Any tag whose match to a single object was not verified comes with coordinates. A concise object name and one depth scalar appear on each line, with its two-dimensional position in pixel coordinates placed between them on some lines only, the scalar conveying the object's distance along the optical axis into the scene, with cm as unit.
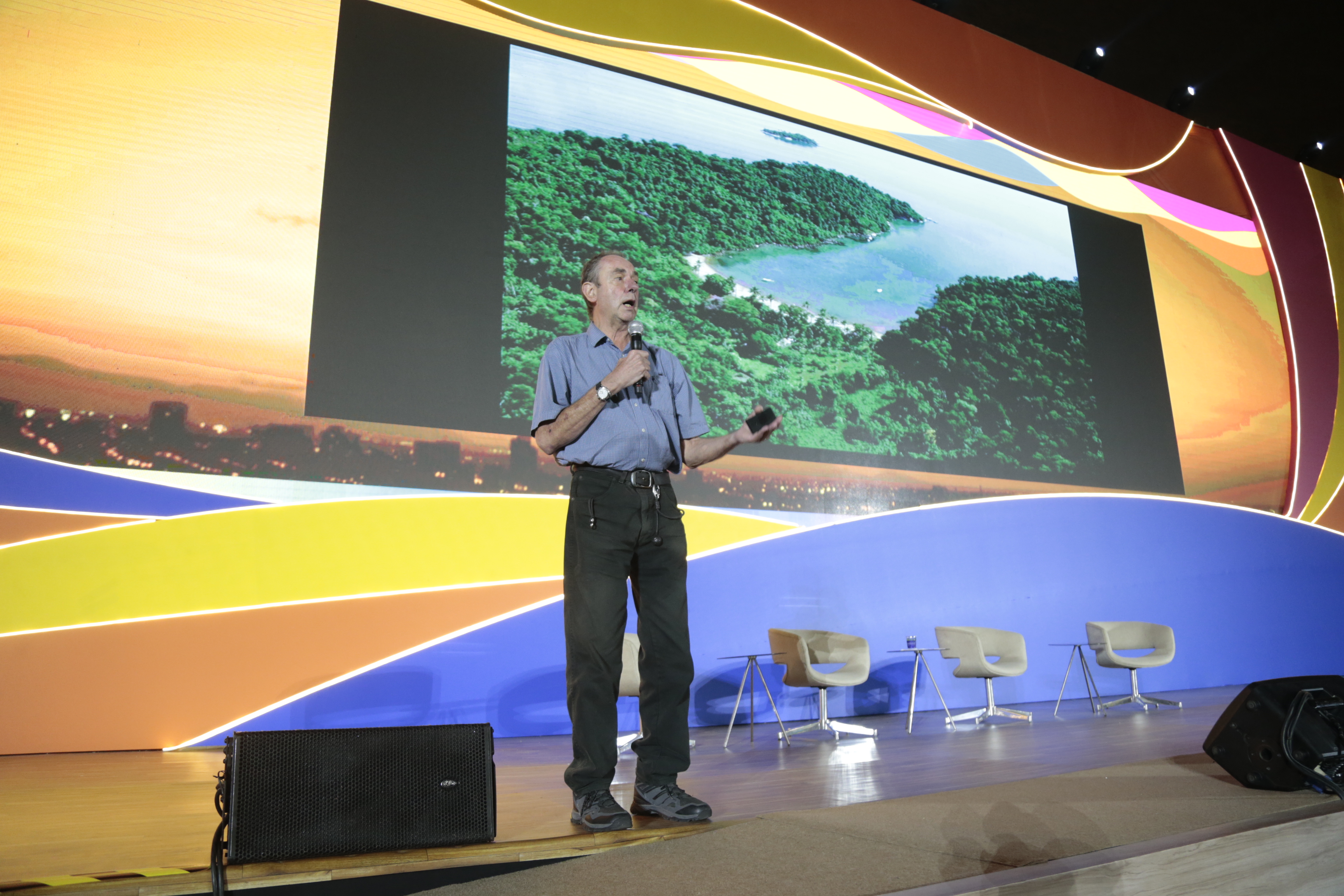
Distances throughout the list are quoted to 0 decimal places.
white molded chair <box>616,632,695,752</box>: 435
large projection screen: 473
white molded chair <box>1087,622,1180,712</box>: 613
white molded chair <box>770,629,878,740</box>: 480
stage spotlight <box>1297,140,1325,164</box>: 881
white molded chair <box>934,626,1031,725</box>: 545
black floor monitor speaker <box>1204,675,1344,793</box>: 239
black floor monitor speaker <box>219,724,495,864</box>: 167
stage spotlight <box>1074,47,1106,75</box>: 768
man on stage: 211
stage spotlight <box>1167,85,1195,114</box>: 810
